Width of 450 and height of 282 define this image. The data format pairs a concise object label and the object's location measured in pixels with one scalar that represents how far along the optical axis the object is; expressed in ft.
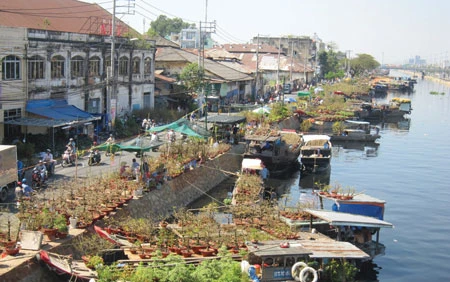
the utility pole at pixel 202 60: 191.73
